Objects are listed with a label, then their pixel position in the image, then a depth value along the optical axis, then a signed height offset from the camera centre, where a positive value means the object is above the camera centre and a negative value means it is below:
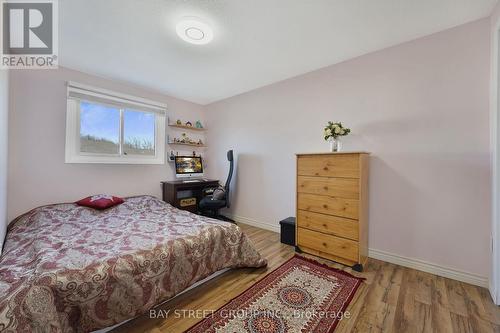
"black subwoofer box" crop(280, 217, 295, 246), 2.66 -0.89
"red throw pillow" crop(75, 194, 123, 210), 2.53 -0.48
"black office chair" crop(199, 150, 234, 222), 3.33 -0.57
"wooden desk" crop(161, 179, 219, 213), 3.33 -0.48
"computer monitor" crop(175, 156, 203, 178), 3.70 +0.00
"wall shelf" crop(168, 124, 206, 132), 3.70 +0.78
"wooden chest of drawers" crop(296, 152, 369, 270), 2.04 -0.44
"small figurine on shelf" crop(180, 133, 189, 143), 3.91 +0.57
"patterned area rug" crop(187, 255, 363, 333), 1.33 -1.07
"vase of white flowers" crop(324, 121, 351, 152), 2.30 +0.41
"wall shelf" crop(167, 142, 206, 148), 3.78 +0.45
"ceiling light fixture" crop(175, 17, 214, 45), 1.81 +1.33
